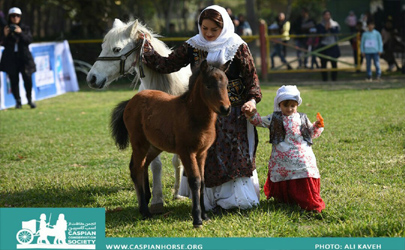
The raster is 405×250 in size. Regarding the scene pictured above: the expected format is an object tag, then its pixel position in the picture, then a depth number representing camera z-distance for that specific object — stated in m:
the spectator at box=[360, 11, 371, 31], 22.84
